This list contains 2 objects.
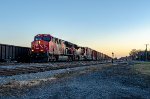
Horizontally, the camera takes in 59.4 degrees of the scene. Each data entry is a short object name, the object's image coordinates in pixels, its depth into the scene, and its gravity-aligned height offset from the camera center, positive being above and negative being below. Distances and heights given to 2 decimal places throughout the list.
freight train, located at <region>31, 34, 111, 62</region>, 17.36 +0.92
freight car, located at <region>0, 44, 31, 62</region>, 16.13 +0.25
